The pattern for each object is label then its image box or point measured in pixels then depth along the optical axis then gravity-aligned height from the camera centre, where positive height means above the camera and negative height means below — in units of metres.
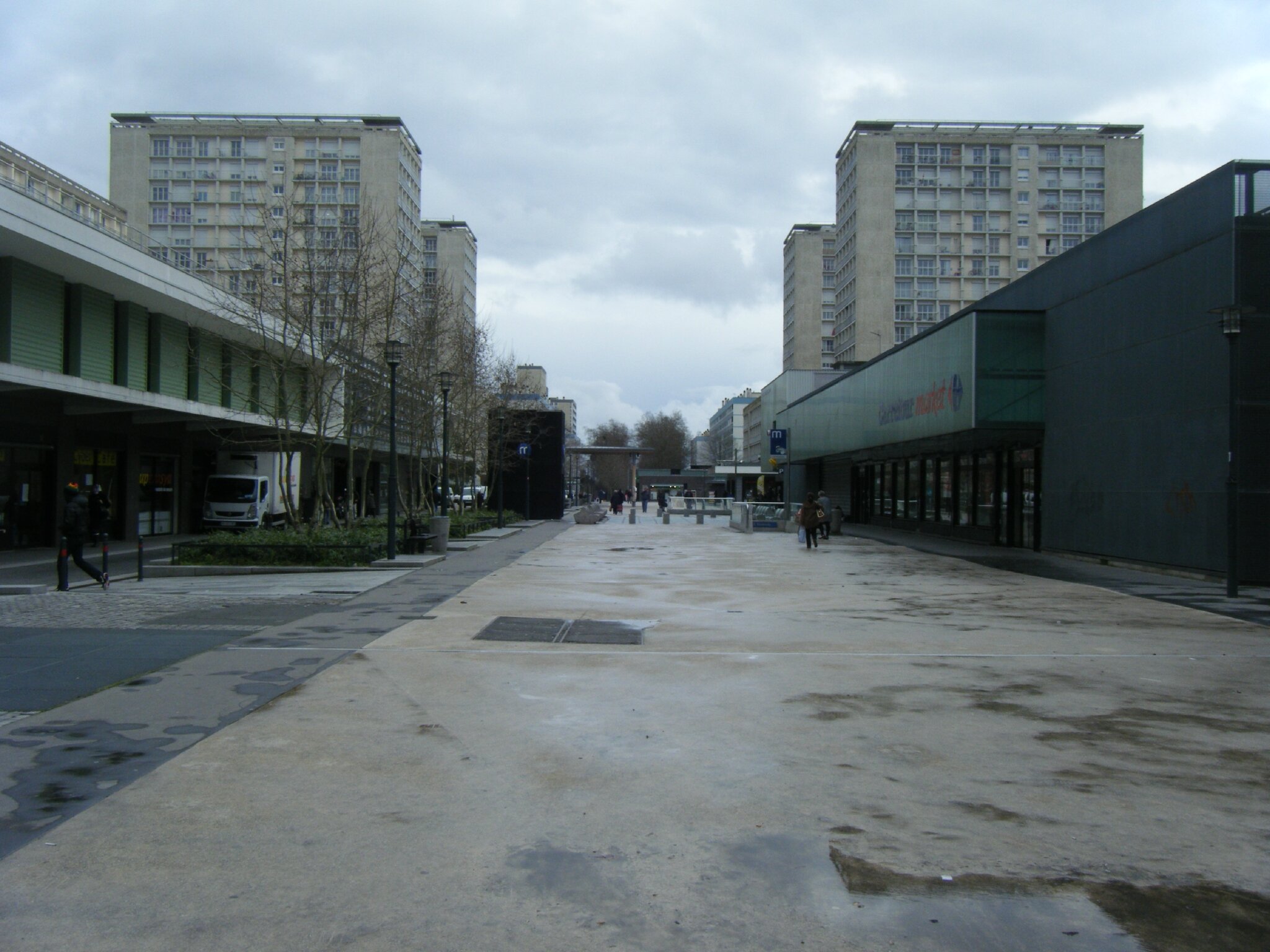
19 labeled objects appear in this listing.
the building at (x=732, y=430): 173.38 +10.50
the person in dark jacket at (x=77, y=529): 16.02 -0.82
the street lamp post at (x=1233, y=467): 15.17 +0.38
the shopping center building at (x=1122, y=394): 17.14 +2.14
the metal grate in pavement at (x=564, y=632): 11.20 -1.78
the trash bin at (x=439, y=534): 24.64 -1.28
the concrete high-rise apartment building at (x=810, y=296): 119.94 +24.09
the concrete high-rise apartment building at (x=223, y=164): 87.38 +29.05
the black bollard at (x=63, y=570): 15.77 -1.47
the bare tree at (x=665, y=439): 169.00 +8.38
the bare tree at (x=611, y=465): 162.50 +3.44
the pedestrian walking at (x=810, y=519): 27.72 -0.94
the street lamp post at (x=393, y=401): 20.64 +1.75
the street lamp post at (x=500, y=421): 37.80 +2.54
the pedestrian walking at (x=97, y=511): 24.00 -0.77
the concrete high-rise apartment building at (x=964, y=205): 93.38 +27.59
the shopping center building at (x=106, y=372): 20.97 +2.92
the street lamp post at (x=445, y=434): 26.67 +1.43
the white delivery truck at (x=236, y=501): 32.03 -0.66
